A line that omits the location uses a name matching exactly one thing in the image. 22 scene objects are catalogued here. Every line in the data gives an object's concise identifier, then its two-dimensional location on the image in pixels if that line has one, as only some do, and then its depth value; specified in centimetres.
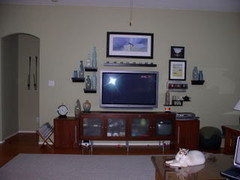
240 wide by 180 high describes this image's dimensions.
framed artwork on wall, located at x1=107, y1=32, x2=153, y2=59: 446
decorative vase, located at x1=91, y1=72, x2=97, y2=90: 443
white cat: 223
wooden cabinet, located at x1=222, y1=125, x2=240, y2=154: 340
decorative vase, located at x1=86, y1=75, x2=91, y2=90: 439
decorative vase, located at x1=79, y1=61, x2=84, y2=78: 439
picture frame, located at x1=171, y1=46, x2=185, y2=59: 453
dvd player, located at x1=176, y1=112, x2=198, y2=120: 422
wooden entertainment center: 411
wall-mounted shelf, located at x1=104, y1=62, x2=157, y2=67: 440
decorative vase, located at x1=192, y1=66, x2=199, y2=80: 449
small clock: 426
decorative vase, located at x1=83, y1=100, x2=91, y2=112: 431
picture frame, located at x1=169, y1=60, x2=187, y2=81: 454
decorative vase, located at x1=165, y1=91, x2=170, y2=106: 447
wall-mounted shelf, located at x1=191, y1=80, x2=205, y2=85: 448
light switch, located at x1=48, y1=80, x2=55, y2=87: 447
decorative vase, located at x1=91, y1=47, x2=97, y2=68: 441
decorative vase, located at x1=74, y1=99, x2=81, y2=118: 427
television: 434
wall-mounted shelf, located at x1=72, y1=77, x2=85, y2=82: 438
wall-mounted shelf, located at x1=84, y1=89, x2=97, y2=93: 439
